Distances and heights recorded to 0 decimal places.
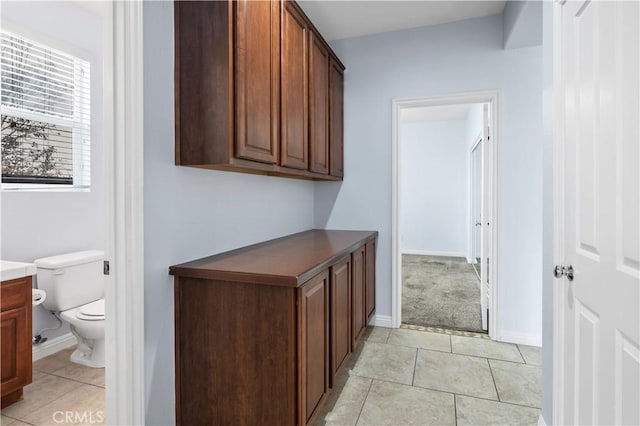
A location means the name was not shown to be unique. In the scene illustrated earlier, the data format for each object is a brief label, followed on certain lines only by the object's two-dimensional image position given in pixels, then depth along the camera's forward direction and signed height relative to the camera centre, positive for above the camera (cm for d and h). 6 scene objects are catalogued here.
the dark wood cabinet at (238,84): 159 +64
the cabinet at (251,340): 146 -57
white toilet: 231 -64
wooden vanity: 188 -65
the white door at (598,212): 101 -1
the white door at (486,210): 307 +1
